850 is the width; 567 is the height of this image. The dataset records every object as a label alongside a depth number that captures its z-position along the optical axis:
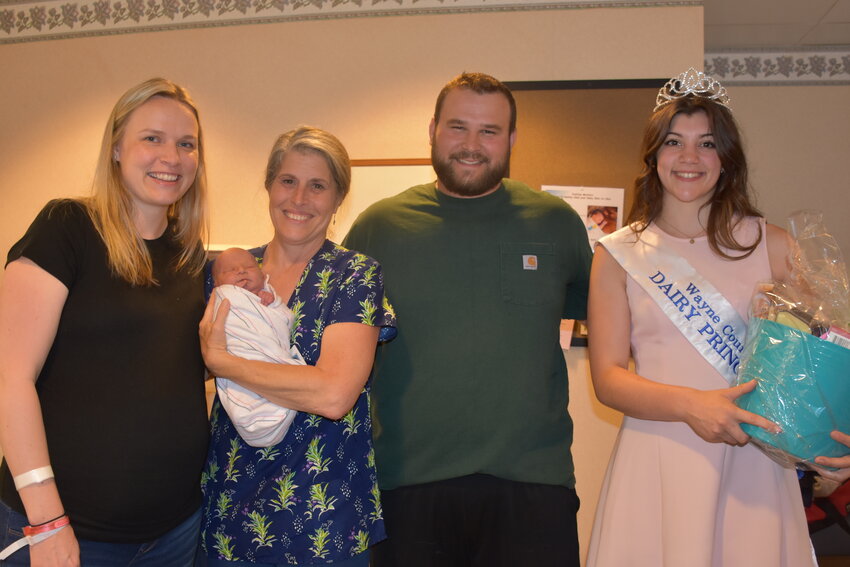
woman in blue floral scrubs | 1.40
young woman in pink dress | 1.45
